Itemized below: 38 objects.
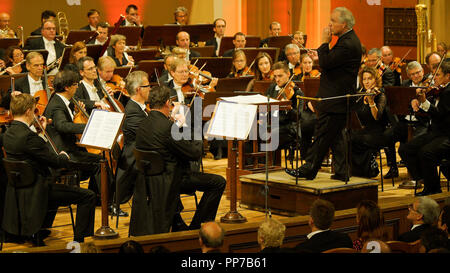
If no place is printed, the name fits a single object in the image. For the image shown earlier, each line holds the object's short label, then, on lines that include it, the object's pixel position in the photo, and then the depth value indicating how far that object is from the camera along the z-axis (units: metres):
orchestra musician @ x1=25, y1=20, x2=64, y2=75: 17.22
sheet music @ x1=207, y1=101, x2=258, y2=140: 10.69
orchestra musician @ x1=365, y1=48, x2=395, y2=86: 16.05
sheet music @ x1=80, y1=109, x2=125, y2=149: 9.77
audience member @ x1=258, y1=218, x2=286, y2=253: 7.33
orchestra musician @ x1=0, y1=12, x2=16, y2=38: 18.87
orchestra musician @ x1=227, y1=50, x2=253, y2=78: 16.91
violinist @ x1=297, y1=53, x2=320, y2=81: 16.09
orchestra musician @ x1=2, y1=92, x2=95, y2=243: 9.55
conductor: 11.05
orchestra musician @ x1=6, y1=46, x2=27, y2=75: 15.16
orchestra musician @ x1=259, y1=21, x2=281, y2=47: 22.03
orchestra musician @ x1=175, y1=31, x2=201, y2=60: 18.06
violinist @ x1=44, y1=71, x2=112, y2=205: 11.34
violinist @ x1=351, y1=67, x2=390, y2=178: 13.80
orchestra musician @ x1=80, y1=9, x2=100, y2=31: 20.94
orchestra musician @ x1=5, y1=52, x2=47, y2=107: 13.11
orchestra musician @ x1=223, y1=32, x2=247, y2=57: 19.19
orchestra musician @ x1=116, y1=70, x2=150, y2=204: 11.48
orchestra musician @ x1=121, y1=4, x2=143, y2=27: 21.03
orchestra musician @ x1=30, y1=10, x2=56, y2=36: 19.35
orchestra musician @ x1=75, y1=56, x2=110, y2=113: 12.60
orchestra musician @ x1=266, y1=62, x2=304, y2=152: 14.14
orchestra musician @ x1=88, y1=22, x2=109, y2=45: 18.20
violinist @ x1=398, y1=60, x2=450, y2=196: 12.64
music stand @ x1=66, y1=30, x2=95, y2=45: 17.84
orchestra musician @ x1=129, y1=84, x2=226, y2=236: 9.92
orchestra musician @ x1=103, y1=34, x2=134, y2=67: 16.80
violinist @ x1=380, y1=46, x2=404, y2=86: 17.56
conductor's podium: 11.32
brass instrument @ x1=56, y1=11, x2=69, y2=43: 22.03
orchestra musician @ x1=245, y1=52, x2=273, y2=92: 16.09
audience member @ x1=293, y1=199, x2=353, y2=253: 7.86
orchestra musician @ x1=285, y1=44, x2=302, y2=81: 17.16
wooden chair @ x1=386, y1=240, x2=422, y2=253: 7.84
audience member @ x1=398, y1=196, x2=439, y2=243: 8.52
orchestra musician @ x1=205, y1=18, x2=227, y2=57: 20.64
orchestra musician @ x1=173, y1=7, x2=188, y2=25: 20.97
